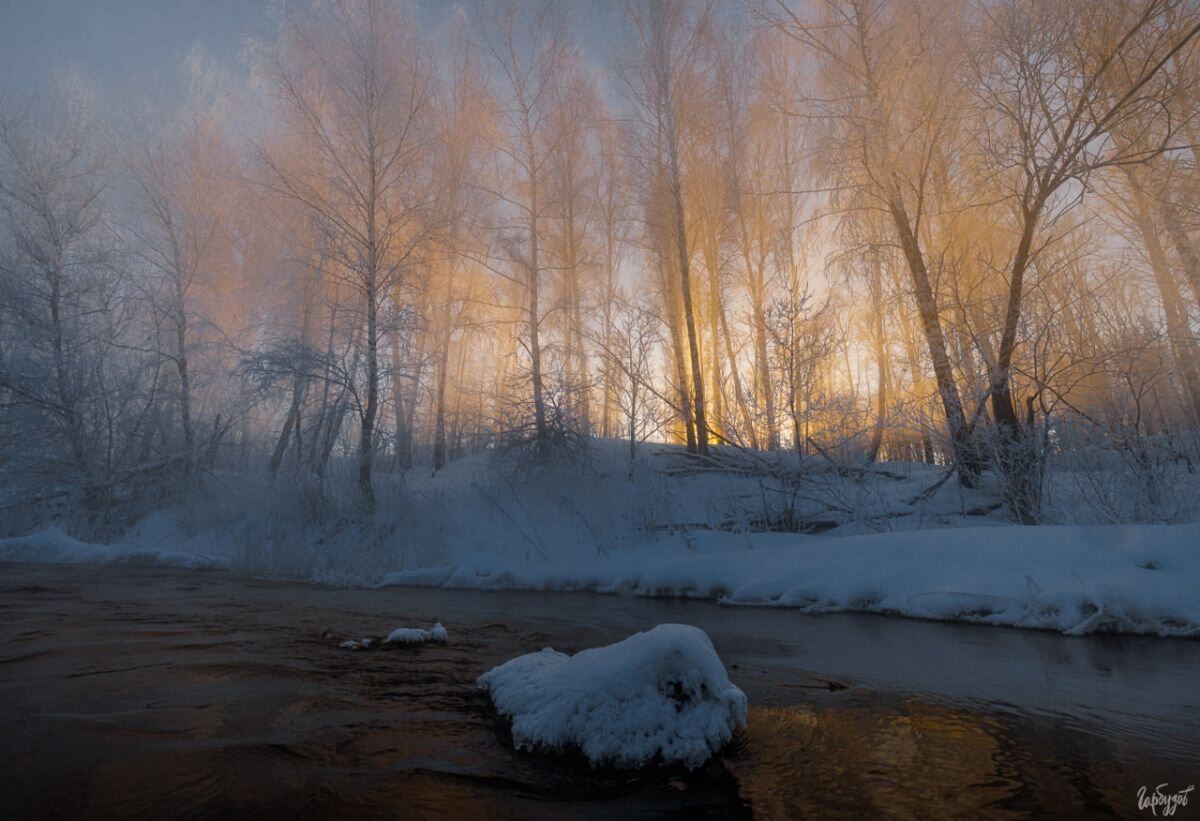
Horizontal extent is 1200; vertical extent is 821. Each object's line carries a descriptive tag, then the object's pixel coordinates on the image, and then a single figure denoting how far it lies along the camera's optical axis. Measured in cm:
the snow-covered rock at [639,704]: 211
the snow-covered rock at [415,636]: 406
